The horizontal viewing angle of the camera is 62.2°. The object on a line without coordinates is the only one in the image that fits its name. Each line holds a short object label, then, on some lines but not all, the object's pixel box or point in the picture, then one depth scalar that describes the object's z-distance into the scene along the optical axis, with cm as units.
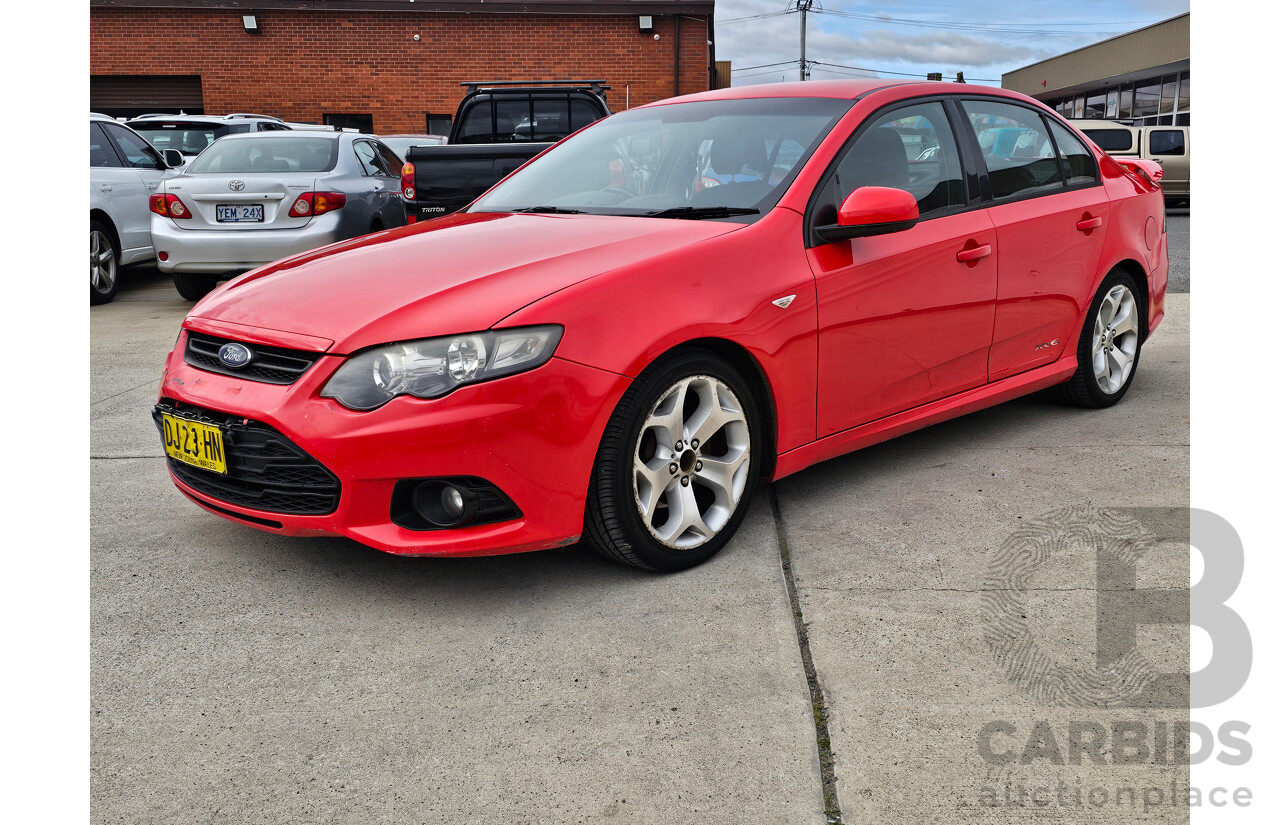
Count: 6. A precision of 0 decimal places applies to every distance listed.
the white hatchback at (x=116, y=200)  909
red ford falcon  292
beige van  1883
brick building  2280
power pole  4012
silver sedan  836
